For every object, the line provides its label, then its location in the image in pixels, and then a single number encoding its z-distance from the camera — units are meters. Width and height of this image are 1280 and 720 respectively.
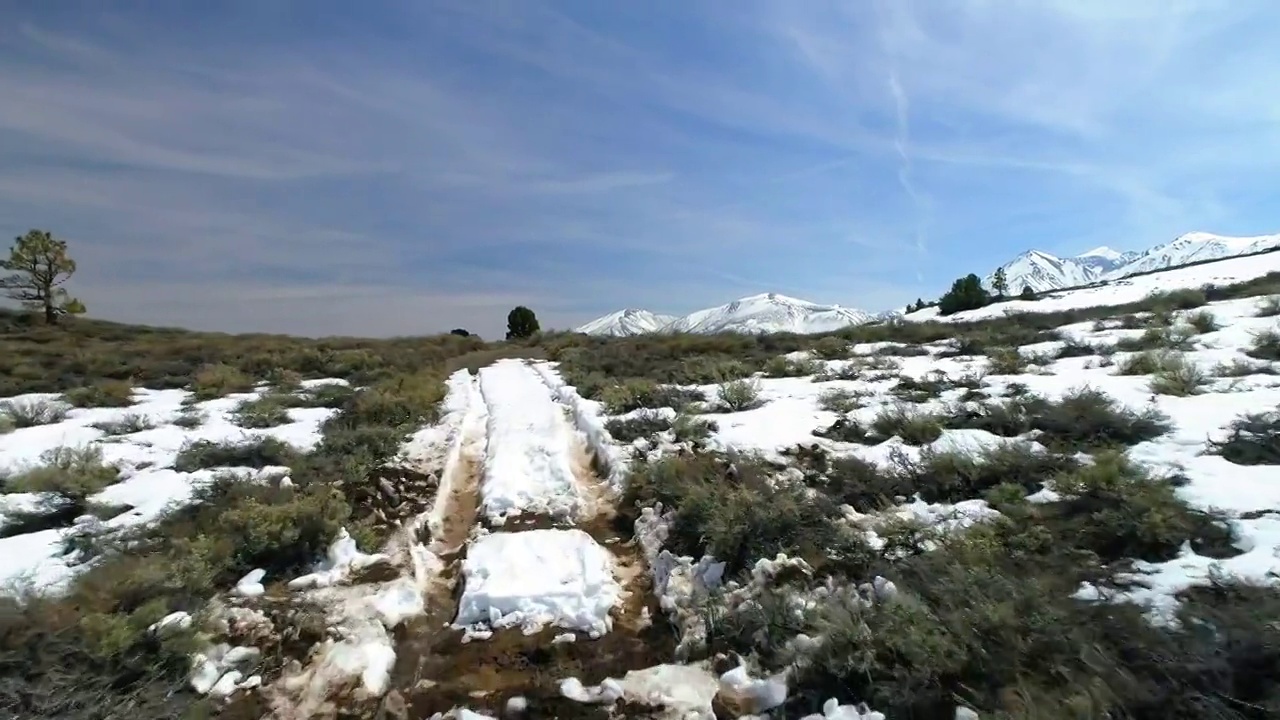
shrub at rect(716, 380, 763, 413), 11.30
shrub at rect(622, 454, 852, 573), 5.52
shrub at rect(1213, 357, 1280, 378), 8.55
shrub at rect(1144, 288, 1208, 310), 17.45
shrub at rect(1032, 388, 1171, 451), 6.61
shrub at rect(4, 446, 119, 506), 7.17
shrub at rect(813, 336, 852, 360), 17.03
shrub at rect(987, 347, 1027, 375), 11.69
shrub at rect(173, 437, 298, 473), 8.45
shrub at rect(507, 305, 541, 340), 51.12
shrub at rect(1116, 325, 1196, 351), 11.56
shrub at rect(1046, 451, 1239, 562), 4.34
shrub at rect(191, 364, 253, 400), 14.01
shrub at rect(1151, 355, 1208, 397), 8.10
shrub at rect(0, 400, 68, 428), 10.76
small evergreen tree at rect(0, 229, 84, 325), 36.41
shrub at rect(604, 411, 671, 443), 10.01
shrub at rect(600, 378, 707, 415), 11.76
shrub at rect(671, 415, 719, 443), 9.44
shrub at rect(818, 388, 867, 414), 9.98
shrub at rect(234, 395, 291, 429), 11.12
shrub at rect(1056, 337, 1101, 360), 12.46
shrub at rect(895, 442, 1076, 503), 6.02
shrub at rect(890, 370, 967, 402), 10.20
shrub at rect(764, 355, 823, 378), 14.64
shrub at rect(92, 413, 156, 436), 10.23
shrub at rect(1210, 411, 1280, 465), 5.46
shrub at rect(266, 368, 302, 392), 15.22
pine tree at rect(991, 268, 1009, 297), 55.81
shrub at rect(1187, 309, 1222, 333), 12.78
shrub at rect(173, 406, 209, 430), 10.87
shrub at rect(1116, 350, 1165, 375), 9.58
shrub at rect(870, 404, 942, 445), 7.84
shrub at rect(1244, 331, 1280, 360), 9.45
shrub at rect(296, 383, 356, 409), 13.30
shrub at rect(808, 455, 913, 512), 6.21
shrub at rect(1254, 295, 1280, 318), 13.24
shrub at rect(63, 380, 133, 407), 12.60
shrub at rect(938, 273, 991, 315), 32.06
